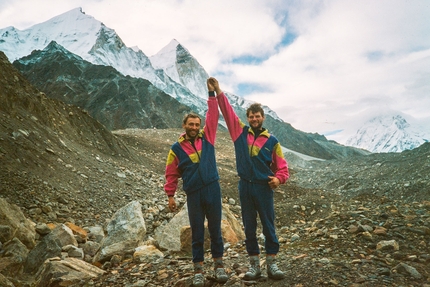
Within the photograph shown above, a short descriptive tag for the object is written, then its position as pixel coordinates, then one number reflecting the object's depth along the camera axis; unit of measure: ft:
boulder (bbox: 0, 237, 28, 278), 14.12
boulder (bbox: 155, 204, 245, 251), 17.01
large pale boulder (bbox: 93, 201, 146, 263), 16.62
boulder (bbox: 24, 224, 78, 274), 15.23
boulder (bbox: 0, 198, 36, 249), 16.40
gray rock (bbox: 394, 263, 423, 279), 10.69
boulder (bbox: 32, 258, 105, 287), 12.67
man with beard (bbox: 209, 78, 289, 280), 11.64
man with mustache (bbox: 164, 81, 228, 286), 11.69
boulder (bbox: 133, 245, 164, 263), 15.26
